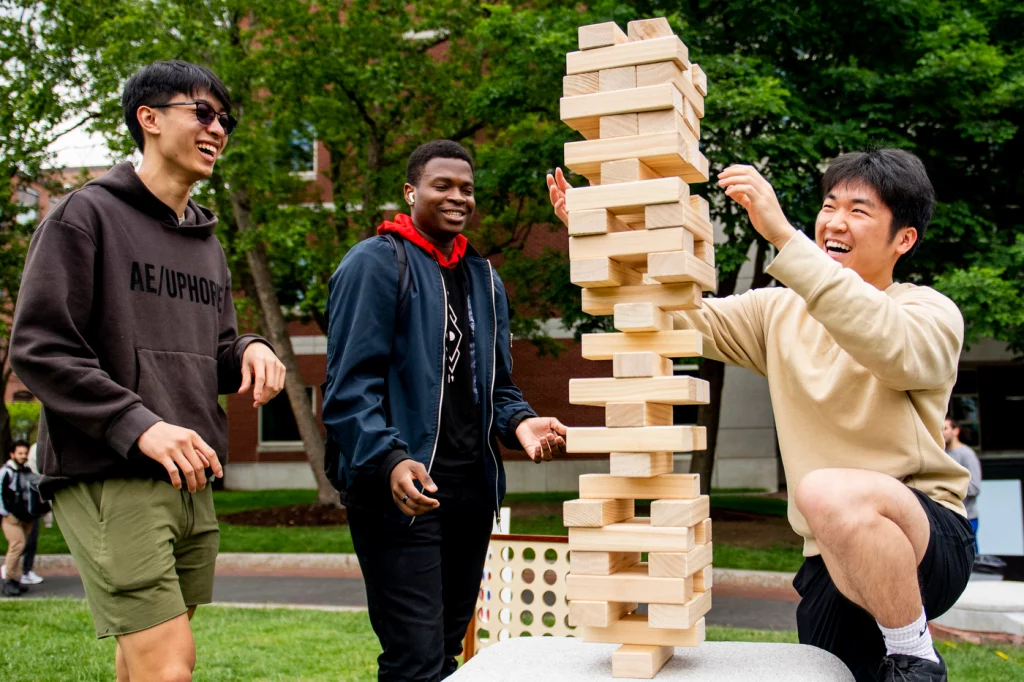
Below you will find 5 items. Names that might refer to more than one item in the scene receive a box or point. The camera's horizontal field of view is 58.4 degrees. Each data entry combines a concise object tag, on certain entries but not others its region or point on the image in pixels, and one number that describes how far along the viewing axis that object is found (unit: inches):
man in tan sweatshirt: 95.5
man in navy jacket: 117.3
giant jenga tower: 99.7
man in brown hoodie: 97.7
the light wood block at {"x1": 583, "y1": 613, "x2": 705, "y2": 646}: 99.8
